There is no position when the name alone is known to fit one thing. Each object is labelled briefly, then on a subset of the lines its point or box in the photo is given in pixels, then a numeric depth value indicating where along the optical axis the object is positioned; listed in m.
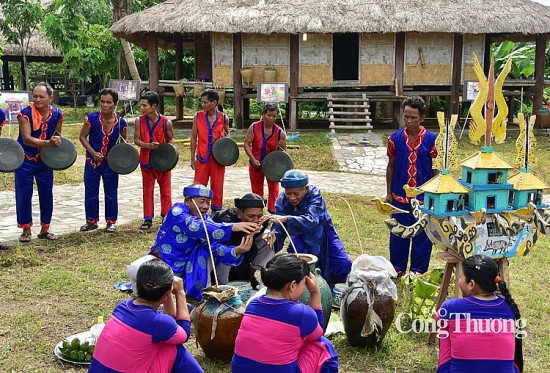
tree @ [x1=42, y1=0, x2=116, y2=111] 18.88
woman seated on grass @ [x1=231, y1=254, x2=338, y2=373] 2.98
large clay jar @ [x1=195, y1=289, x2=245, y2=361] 3.82
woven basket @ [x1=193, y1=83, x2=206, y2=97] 15.38
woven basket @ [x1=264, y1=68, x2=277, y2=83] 15.37
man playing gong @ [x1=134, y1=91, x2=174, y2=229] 7.13
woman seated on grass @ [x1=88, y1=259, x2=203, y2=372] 2.86
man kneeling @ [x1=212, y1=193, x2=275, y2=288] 4.70
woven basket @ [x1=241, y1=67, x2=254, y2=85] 15.30
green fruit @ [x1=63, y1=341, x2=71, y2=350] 3.96
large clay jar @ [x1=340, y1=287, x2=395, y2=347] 4.05
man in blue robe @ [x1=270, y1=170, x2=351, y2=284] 4.65
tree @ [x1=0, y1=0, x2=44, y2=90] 20.41
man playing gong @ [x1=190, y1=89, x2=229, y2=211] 7.38
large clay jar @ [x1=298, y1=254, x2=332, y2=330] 3.87
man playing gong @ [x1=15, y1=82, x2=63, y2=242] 6.25
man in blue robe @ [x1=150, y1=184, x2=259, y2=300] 4.59
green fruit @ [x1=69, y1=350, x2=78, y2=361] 3.92
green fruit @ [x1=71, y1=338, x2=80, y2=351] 3.96
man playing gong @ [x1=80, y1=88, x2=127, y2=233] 6.71
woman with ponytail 3.12
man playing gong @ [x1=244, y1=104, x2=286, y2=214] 7.13
